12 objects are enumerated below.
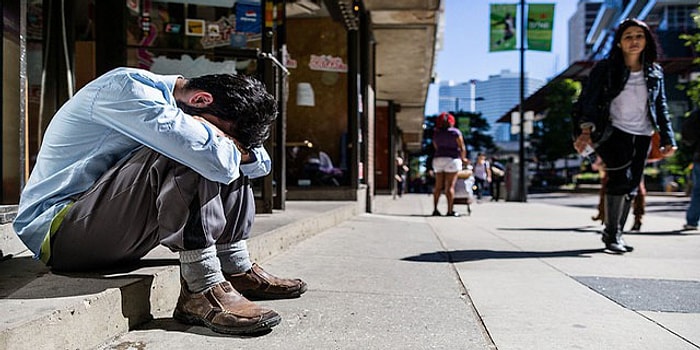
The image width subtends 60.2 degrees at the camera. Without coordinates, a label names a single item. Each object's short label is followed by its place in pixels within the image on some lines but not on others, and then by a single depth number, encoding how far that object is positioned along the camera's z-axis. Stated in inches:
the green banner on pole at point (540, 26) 713.6
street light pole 711.1
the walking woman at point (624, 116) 181.5
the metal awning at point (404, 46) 390.0
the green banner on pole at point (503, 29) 743.1
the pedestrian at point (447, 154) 356.8
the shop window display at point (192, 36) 196.7
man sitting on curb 77.1
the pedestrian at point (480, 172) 713.0
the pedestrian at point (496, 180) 737.6
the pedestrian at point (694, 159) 281.3
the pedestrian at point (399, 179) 846.5
